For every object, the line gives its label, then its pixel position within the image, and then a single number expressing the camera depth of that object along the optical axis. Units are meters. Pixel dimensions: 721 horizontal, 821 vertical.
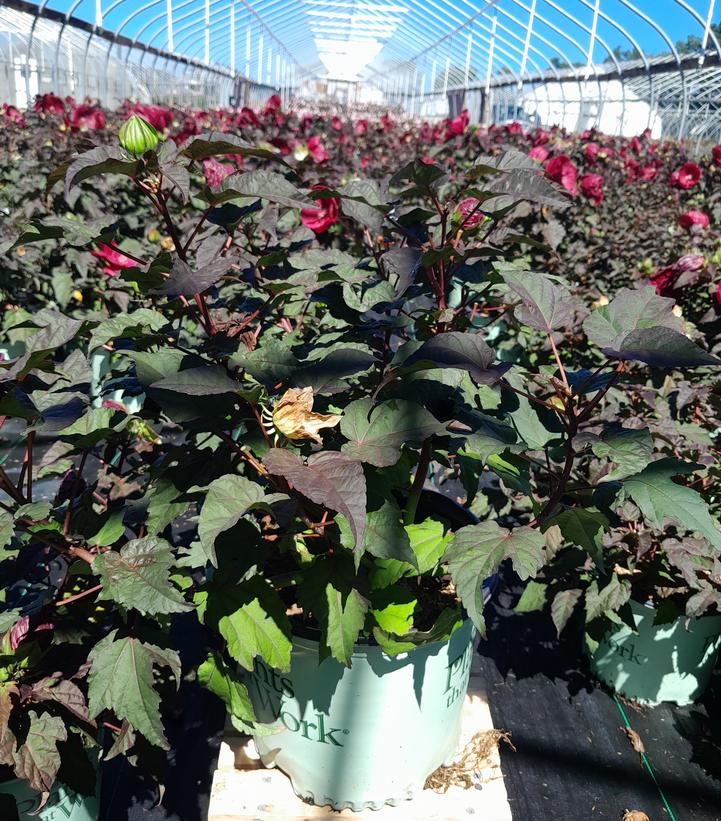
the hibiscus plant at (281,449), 0.86
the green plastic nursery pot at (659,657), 1.66
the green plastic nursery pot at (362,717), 1.14
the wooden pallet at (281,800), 1.26
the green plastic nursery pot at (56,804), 1.09
